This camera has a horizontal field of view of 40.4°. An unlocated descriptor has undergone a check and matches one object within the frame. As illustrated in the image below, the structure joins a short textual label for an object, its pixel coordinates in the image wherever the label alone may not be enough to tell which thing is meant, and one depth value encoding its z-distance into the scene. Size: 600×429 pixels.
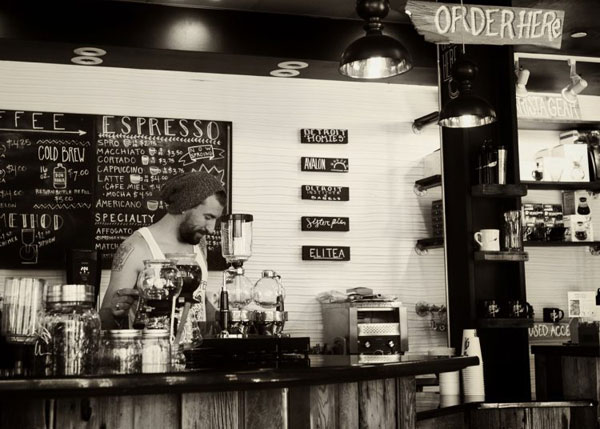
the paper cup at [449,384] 4.58
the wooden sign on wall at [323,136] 6.38
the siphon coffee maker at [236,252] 3.23
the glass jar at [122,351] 2.32
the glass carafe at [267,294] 3.26
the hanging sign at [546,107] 6.58
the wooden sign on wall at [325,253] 6.29
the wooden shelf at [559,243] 6.36
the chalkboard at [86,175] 5.71
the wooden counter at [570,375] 4.73
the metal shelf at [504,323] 4.96
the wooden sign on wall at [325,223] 6.30
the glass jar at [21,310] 2.27
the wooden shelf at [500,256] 5.00
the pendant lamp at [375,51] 3.66
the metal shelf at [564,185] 6.38
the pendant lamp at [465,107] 4.41
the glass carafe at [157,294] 2.49
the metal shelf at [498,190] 5.05
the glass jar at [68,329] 2.29
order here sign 4.66
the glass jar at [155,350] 2.33
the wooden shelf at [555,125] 6.66
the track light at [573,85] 6.31
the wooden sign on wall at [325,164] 6.36
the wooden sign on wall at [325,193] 6.32
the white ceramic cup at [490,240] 5.05
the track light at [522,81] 6.16
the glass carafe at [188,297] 2.61
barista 4.09
